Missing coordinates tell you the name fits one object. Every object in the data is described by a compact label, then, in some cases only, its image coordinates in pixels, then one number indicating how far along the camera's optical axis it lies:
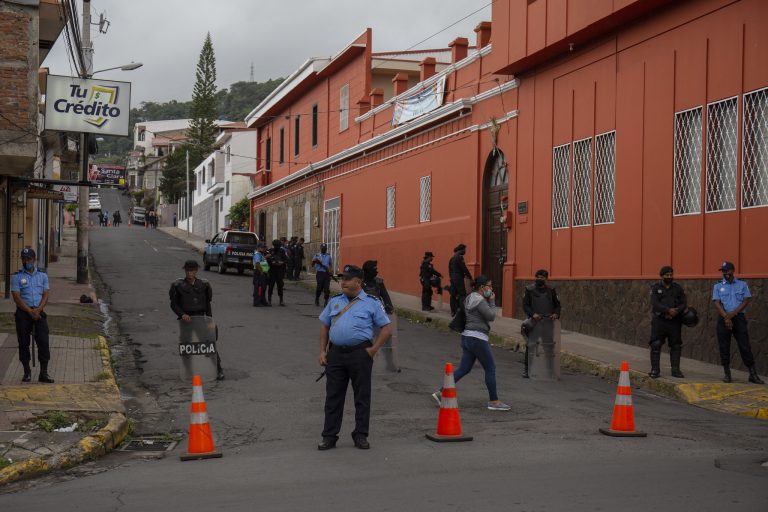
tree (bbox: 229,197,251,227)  55.53
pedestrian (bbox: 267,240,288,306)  23.73
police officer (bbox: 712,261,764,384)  13.25
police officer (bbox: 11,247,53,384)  12.41
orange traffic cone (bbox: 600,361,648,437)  9.40
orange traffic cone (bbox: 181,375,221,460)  8.56
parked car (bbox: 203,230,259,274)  34.81
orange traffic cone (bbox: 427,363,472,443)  9.09
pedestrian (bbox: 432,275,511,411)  11.03
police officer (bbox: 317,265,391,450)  8.74
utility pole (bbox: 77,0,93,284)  26.09
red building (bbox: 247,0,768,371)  15.05
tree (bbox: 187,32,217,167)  83.88
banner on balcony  26.24
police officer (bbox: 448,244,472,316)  19.50
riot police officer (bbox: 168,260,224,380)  13.09
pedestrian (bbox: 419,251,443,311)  22.77
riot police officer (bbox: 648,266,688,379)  13.63
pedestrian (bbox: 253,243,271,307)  23.02
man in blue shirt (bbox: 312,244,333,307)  23.56
